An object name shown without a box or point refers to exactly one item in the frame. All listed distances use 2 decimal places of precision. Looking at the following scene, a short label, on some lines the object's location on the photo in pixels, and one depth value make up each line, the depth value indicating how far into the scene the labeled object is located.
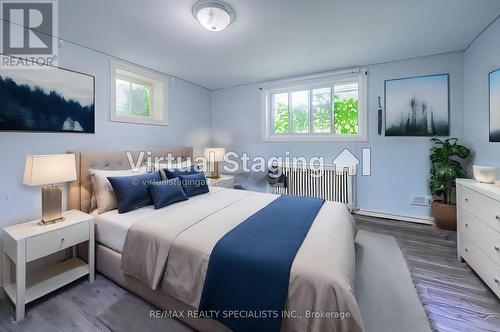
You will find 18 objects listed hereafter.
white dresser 1.63
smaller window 2.82
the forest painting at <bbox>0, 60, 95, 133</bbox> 1.89
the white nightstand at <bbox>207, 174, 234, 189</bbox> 3.59
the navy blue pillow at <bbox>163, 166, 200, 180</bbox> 2.66
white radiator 3.41
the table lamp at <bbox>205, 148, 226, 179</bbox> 3.92
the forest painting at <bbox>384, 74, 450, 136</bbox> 2.92
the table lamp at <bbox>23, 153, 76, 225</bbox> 1.67
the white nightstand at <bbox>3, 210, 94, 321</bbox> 1.54
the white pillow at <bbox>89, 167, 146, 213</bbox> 2.12
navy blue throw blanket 1.12
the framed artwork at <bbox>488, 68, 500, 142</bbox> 2.08
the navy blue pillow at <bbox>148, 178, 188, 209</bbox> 2.21
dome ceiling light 1.76
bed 1.07
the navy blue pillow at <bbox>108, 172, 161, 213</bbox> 2.08
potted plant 2.66
